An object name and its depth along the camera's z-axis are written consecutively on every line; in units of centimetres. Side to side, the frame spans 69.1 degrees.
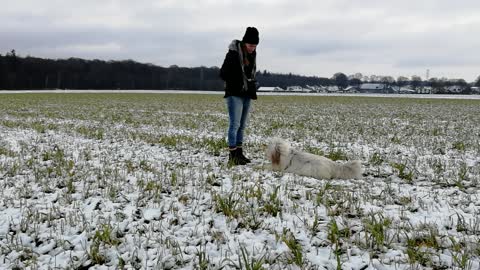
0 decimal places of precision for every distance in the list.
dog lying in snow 501
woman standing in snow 568
